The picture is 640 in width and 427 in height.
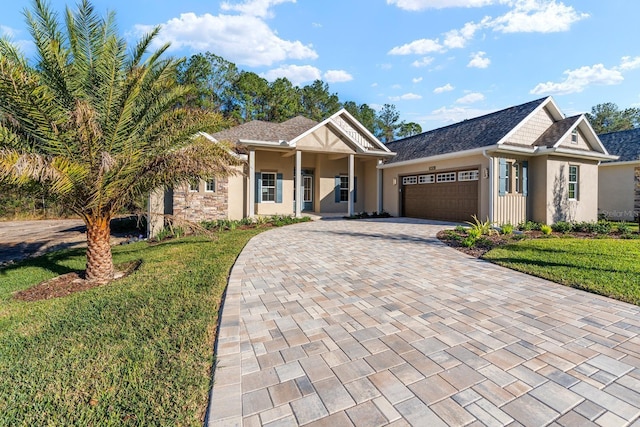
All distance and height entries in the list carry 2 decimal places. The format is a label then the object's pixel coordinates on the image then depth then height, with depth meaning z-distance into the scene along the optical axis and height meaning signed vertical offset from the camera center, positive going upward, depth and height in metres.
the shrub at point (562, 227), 10.92 -0.82
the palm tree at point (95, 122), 4.72 +1.53
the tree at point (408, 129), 42.47 +10.73
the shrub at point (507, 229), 9.67 -0.78
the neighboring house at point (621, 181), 16.22 +1.30
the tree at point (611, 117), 37.00 +10.90
